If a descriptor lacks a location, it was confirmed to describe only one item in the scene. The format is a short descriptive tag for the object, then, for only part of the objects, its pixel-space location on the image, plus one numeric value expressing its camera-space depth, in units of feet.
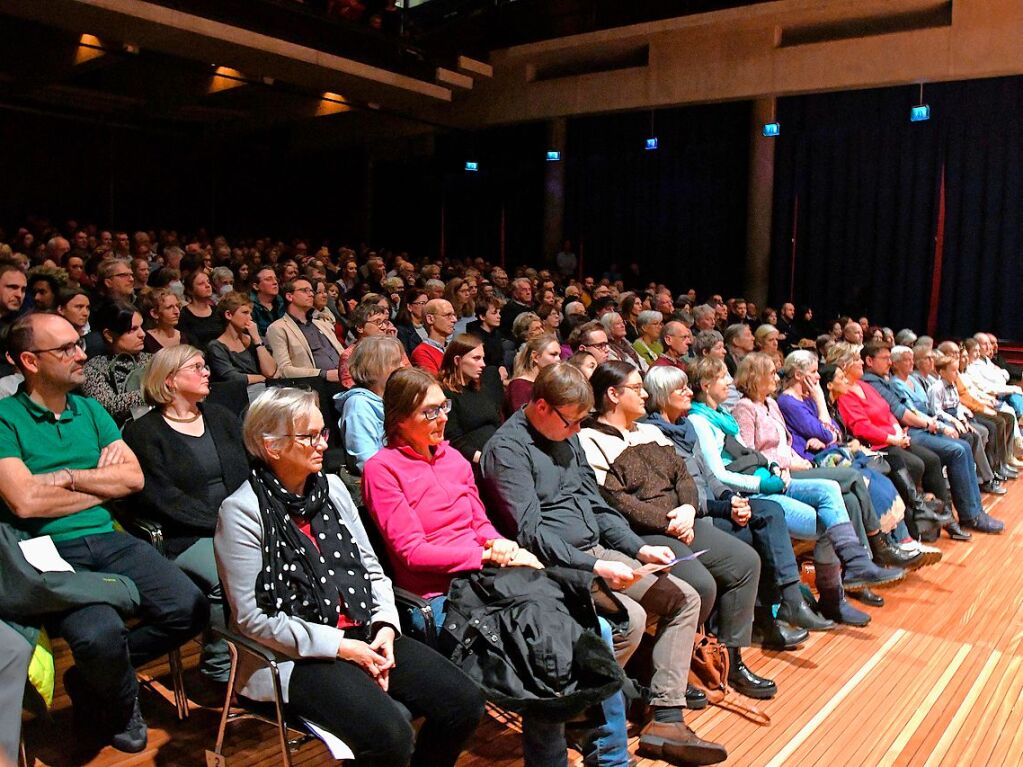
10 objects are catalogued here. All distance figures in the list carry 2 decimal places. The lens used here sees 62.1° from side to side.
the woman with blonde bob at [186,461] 7.84
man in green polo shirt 6.76
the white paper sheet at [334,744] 5.59
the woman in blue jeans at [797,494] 10.68
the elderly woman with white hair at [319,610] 5.77
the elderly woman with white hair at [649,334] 18.89
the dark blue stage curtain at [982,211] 31.07
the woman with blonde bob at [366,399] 9.55
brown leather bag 8.85
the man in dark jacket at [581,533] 7.62
